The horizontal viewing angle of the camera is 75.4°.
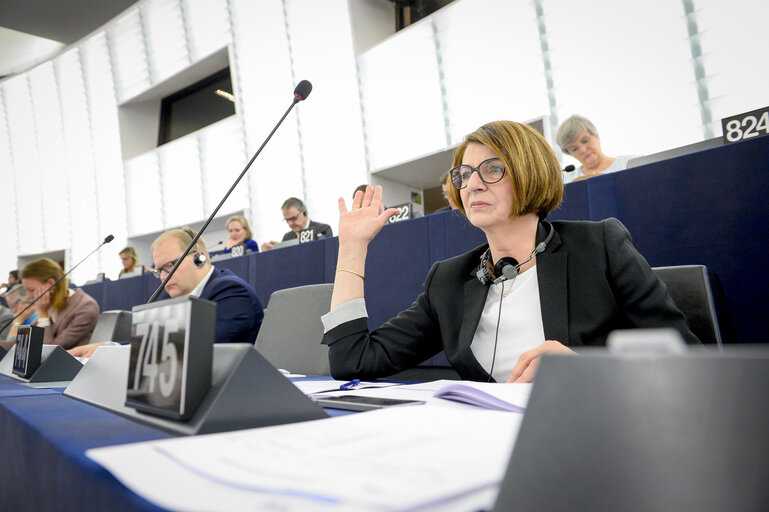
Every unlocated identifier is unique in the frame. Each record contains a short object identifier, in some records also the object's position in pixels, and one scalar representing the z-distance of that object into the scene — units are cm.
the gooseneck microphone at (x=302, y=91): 133
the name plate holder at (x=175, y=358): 48
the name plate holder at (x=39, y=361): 117
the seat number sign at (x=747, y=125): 148
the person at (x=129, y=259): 596
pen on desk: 91
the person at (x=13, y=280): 667
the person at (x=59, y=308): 301
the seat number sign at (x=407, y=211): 260
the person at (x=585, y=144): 299
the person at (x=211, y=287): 202
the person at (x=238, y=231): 521
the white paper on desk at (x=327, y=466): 25
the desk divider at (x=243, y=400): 47
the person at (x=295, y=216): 473
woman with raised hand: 98
